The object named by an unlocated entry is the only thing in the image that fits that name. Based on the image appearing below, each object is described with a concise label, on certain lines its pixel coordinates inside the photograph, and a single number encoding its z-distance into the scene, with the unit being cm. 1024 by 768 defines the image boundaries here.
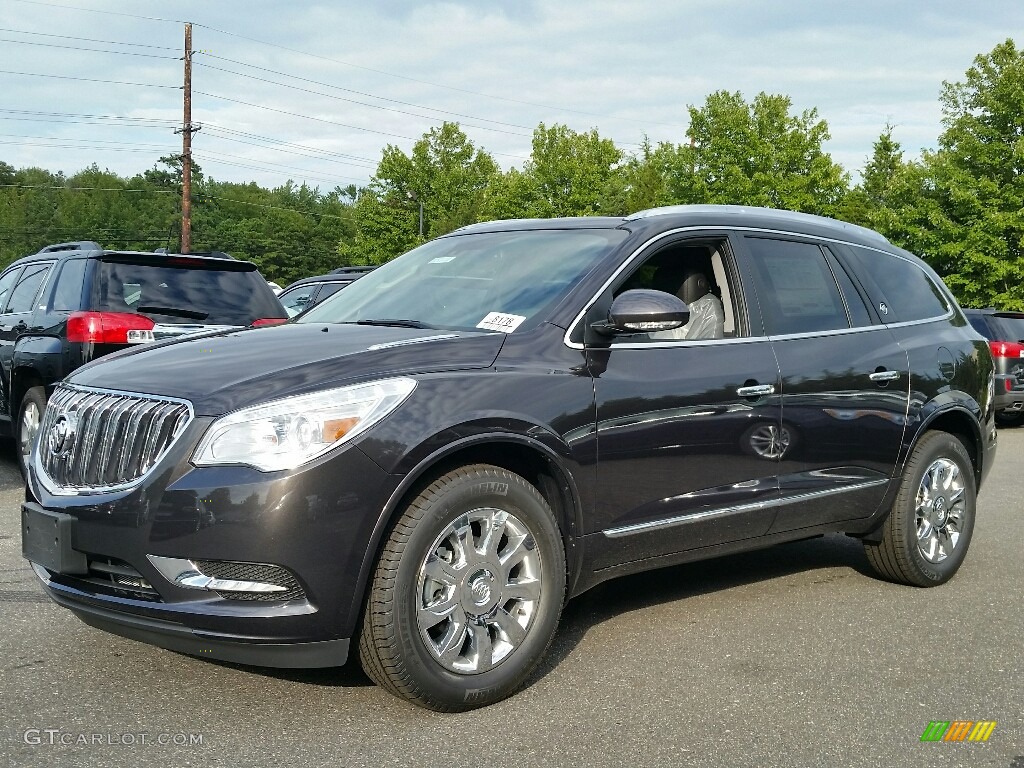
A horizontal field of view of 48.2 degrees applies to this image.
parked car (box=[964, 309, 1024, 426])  1596
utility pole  3753
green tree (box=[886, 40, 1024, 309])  3256
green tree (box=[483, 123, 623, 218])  5372
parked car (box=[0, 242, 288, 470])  816
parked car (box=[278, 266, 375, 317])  1655
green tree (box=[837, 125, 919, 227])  5740
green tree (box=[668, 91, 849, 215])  4478
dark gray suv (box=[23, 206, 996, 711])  356
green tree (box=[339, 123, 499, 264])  6519
